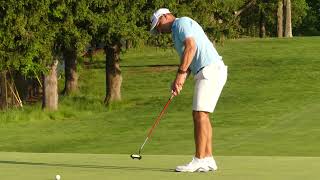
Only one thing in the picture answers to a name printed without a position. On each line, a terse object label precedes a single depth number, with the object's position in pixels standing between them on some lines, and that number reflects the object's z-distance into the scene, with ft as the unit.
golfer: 29.58
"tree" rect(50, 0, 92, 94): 99.40
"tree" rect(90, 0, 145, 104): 101.76
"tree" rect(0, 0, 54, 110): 95.45
